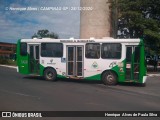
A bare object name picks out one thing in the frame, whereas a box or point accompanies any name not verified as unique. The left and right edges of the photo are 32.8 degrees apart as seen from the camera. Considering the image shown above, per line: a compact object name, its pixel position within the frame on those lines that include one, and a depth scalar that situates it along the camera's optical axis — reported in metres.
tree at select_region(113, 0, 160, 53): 25.47
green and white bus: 14.32
